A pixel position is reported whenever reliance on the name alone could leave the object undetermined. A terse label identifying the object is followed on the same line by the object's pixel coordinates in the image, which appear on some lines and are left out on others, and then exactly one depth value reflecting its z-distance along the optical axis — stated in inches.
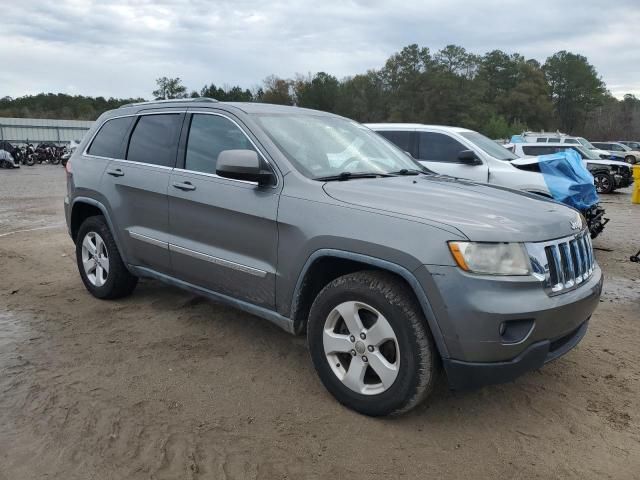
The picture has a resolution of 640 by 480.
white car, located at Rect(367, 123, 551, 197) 320.2
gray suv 109.4
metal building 1827.0
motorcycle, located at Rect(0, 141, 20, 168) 1087.3
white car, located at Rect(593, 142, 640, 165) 1181.1
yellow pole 411.8
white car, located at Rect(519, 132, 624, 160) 973.5
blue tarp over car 296.2
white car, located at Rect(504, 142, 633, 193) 674.8
